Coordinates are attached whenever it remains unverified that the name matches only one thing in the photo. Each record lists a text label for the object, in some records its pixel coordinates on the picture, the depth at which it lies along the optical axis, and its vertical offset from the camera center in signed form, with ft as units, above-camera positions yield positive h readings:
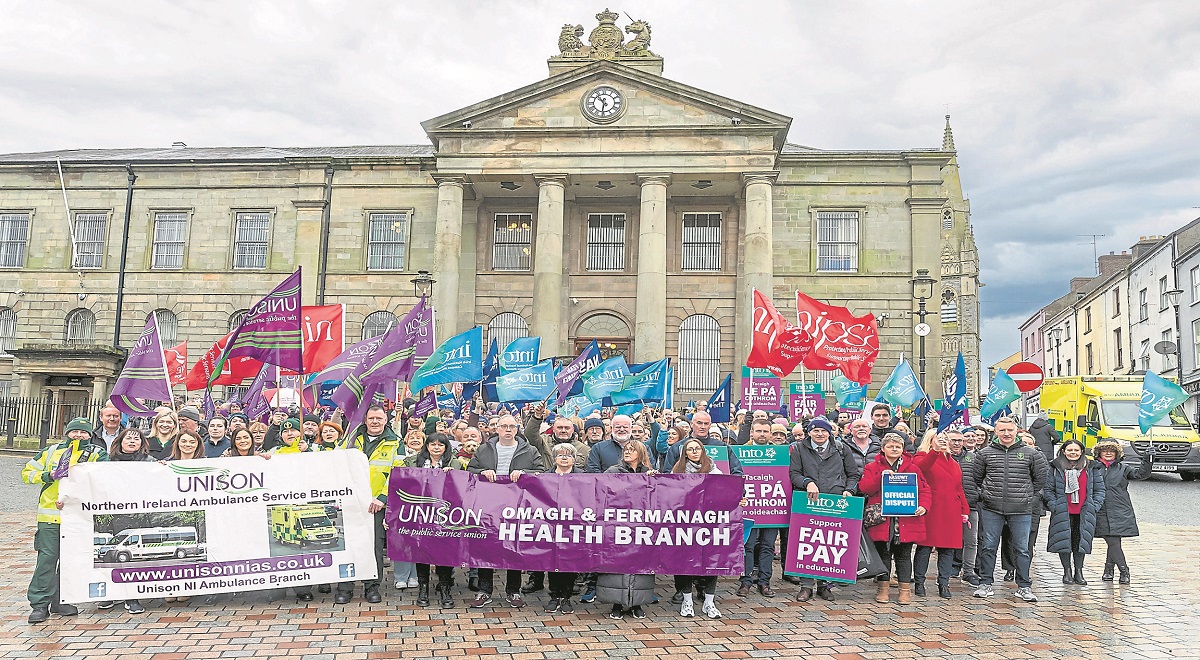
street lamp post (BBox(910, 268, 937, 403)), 91.81 +12.18
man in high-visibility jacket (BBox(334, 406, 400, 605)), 28.86 -2.11
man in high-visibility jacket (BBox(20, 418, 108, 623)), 25.86 -3.99
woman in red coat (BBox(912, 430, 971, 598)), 31.24 -3.40
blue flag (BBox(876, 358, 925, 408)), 62.39 +1.43
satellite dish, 117.94 +9.01
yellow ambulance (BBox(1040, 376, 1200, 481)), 80.94 -0.62
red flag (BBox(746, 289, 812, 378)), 59.82 +4.16
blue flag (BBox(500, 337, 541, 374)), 64.44 +3.16
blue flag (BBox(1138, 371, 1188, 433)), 52.90 +1.06
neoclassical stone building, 109.29 +21.93
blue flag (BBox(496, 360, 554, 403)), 55.83 +0.78
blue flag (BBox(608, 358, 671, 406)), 57.31 +0.97
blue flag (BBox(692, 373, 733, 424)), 62.46 -0.06
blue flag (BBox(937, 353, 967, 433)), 58.03 +0.73
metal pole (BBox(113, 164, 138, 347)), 122.11 +18.98
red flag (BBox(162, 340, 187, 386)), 77.29 +2.02
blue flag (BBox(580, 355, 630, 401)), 58.95 +1.44
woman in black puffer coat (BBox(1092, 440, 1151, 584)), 34.96 -3.71
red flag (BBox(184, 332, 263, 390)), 48.53 +1.29
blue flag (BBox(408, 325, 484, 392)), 52.21 +1.94
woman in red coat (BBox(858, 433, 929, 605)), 30.71 -3.89
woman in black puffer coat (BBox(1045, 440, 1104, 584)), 34.73 -3.38
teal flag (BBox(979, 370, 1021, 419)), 60.90 +1.30
